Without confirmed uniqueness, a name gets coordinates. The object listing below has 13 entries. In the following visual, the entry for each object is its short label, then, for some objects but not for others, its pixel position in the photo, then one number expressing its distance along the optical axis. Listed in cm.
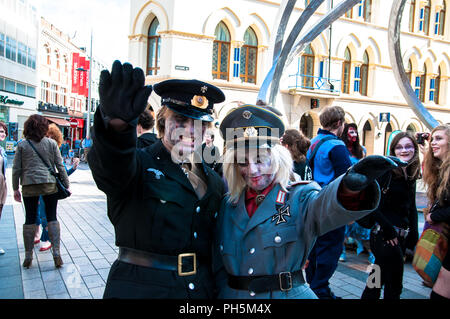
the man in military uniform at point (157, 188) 124
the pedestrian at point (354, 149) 494
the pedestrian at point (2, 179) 478
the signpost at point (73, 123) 2727
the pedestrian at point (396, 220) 305
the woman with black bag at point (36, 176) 441
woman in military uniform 145
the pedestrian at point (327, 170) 354
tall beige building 1406
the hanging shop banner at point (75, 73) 2623
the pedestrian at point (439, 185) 236
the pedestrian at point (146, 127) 369
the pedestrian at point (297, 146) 473
